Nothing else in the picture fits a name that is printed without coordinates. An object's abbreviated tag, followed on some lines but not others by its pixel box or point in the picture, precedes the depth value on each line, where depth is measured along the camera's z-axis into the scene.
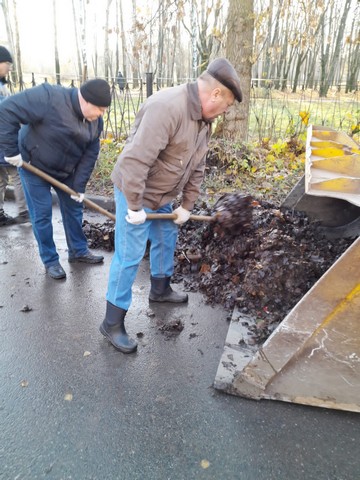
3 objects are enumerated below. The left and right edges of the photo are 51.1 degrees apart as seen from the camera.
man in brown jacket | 2.23
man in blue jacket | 3.23
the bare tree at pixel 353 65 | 20.20
